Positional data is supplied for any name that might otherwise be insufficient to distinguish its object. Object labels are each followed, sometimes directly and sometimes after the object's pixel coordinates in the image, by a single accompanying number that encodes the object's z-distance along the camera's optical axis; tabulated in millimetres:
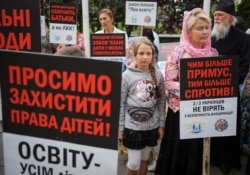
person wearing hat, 4105
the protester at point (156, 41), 6028
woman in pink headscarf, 3324
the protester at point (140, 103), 3297
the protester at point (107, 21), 5602
